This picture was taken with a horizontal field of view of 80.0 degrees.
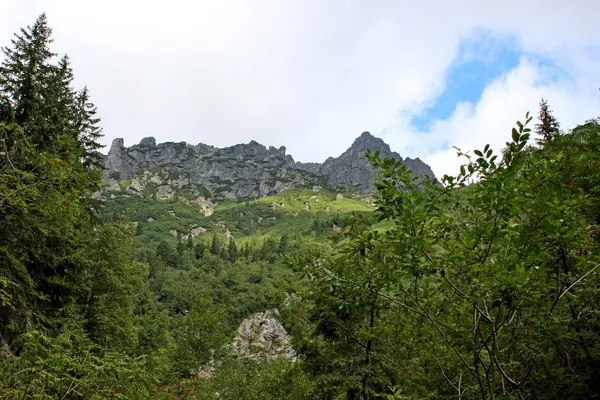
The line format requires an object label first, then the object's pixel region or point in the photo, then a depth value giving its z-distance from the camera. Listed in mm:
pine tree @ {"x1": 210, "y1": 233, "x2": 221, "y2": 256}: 124306
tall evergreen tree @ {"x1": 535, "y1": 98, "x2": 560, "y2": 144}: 31641
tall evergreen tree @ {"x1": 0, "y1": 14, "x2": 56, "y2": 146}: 14834
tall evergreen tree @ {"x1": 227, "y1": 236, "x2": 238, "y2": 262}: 118188
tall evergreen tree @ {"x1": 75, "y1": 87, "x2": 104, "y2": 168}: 23456
